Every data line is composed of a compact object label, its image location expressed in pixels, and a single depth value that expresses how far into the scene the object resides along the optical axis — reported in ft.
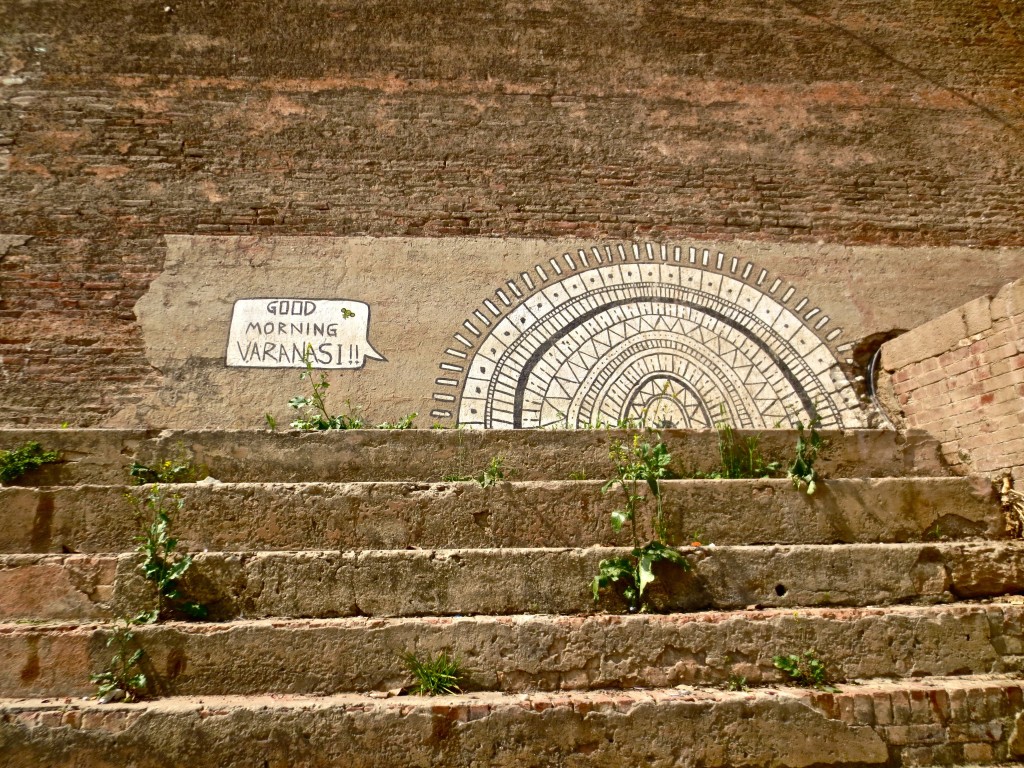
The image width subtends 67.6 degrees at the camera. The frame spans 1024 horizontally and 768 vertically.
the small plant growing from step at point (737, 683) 8.71
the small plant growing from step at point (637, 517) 9.38
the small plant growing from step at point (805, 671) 8.77
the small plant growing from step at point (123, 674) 8.48
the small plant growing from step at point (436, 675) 8.57
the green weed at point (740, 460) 11.11
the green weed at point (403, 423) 15.65
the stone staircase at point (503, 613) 8.14
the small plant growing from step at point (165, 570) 9.18
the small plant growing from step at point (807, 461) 10.47
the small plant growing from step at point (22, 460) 11.14
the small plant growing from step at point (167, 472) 10.93
